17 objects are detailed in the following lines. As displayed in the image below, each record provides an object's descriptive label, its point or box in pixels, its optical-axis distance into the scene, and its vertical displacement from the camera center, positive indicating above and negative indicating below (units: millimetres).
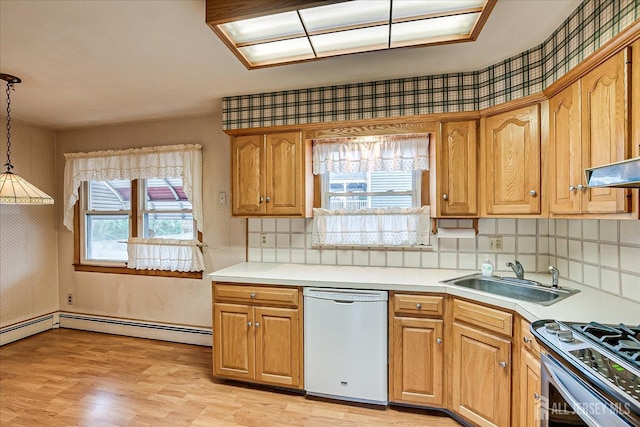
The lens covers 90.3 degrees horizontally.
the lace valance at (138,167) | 3232 +486
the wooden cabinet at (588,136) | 1352 +367
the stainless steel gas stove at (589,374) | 935 -524
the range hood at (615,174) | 977 +124
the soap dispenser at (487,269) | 2322 -416
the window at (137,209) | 3291 +33
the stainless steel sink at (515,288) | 1934 -505
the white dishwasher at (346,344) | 2161 -918
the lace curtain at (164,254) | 3287 -446
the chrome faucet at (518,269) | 2201 -398
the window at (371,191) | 2627 +184
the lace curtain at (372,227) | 2643 -127
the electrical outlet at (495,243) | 2504 -246
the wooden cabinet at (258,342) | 2332 -984
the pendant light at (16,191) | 2170 +153
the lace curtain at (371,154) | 2572 +491
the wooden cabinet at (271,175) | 2621 +311
